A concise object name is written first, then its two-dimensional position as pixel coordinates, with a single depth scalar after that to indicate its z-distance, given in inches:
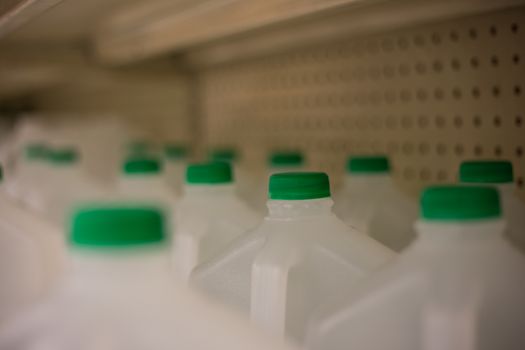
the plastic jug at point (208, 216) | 35.6
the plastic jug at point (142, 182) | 44.0
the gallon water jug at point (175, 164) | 57.0
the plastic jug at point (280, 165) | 46.1
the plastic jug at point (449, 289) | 21.1
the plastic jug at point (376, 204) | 36.4
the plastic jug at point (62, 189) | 48.7
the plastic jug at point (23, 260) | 29.9
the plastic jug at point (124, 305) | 20.8
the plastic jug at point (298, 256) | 26.1
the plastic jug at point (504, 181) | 29.4
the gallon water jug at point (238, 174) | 48.6
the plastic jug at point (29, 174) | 49.6
